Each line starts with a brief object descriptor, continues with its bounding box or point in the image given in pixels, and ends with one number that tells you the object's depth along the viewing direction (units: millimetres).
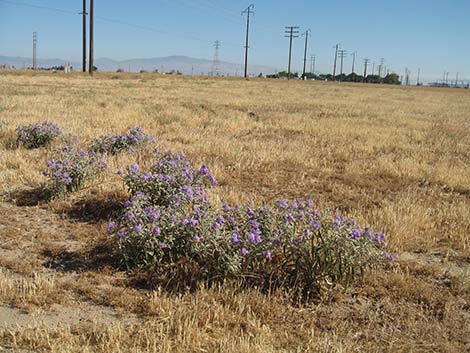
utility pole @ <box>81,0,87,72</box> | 49131
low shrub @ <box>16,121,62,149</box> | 9945
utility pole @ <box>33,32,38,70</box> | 116400
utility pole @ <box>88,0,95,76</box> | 48438
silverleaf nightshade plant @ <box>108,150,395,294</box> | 4191
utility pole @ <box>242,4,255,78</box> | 88819
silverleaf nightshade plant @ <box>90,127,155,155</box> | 9539
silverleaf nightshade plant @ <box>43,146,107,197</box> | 6535
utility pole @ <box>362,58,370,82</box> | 152400
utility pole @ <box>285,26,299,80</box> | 100950
